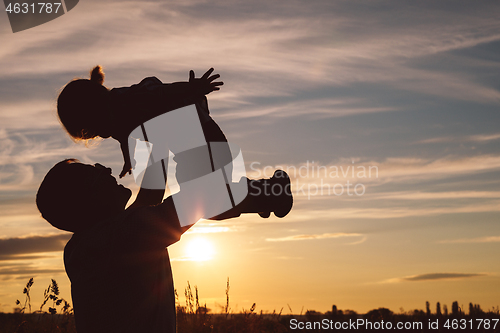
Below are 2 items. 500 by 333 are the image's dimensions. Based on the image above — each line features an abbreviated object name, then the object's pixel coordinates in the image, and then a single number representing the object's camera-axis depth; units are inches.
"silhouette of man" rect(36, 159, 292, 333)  81.2
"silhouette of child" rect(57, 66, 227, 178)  112.7
